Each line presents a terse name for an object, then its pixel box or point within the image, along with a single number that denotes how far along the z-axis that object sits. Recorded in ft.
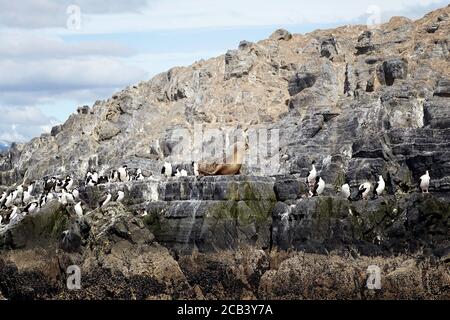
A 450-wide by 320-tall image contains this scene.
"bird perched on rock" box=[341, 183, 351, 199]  146.61
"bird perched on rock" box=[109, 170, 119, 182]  178.50
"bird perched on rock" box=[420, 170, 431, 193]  143.54
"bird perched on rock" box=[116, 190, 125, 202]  156.46
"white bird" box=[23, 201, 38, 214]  158.40
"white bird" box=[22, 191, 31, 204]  180.88
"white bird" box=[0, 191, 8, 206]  184.09
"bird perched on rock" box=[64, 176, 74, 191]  172.05
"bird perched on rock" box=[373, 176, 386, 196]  146.30
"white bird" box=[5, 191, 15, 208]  180.24
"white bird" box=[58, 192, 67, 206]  157.38
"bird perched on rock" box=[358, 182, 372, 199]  145.45
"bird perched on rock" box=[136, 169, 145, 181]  172.16
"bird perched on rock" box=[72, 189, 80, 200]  161.92
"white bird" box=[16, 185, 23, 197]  188.41
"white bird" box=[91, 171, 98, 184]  173.12
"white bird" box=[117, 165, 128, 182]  177.17
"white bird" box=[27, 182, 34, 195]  192.11
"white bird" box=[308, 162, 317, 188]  152.08
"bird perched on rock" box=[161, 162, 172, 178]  175.98
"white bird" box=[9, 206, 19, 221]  160.61
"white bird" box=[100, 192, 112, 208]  155.90
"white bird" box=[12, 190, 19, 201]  183.47
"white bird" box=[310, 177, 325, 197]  148.25
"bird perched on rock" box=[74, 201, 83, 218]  154.40
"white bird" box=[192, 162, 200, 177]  167.27
